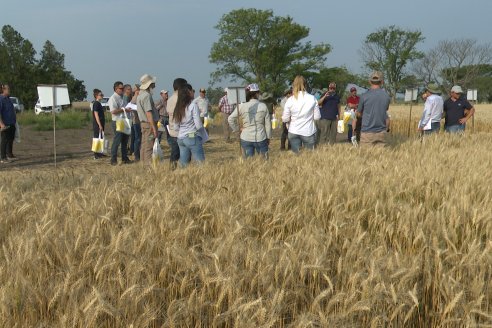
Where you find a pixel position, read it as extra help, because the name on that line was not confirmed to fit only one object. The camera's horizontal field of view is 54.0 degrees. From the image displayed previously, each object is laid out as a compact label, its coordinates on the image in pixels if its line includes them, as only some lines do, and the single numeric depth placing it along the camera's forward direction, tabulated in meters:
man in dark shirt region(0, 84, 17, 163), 10.80
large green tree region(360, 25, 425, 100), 76.88
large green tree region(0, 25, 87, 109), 44.53
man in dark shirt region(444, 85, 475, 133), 10.45
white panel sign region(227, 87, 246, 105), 11.49
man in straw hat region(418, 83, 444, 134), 10.62
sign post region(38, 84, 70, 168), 10.61
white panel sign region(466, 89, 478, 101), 19.47
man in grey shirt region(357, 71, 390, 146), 7.12
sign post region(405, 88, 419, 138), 17.08
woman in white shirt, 7.33
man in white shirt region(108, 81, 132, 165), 10.48
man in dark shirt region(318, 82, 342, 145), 12.10
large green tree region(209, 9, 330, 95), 59.09
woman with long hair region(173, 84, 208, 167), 7.14
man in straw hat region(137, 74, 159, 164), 8.27
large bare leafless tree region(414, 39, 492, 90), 74.88
